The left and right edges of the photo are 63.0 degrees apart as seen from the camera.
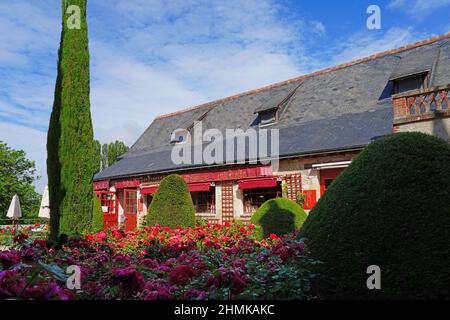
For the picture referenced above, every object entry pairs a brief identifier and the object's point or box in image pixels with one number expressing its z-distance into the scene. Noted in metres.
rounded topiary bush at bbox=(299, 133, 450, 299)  2.72
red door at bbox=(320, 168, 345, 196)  11.58
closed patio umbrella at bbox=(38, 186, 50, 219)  13.55
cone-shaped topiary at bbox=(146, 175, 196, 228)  8.97
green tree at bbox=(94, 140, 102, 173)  36.48
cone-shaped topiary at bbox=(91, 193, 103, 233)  13.34
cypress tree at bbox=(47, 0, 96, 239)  7.60
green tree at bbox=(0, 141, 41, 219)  30.66
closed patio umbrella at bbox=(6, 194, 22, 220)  14.03
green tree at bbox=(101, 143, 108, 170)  37.25
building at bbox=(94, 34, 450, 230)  11.15
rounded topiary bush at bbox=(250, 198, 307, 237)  8.42
